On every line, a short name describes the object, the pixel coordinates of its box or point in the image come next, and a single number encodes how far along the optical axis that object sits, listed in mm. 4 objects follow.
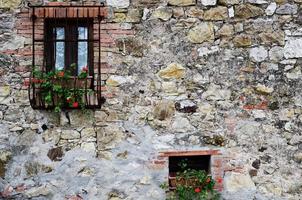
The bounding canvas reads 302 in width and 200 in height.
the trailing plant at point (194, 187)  4918
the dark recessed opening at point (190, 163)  5133
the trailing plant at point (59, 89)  4805
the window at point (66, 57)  4844
